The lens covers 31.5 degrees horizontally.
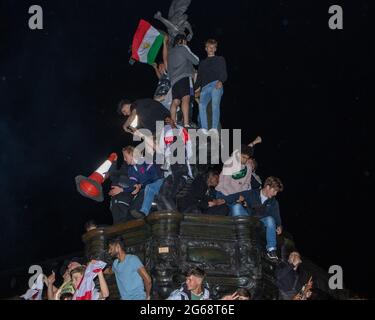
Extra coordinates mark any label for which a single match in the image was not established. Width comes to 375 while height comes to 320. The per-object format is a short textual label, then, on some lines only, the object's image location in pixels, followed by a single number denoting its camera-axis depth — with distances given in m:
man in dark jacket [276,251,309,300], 9.44
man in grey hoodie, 10.97
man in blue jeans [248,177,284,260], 9.70
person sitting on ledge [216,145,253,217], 10.30
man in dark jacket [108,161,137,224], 10.04
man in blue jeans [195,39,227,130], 11.02
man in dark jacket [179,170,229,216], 9.87
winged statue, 11.75
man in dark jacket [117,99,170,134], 10.44
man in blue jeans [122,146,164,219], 9.55
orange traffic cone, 9.76
